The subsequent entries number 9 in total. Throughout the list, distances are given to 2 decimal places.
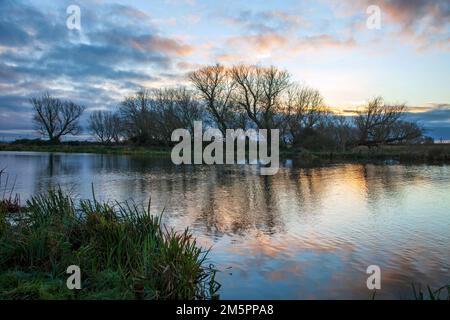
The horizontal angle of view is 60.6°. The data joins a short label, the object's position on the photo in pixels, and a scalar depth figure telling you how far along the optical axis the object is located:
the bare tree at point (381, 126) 54.00
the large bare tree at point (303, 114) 51.88
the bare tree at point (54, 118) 72.12
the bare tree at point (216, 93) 53.03
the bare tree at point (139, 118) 61.73
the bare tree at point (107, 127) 74.69
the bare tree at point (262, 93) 50.78
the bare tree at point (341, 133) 50.23
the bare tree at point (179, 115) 57.96
